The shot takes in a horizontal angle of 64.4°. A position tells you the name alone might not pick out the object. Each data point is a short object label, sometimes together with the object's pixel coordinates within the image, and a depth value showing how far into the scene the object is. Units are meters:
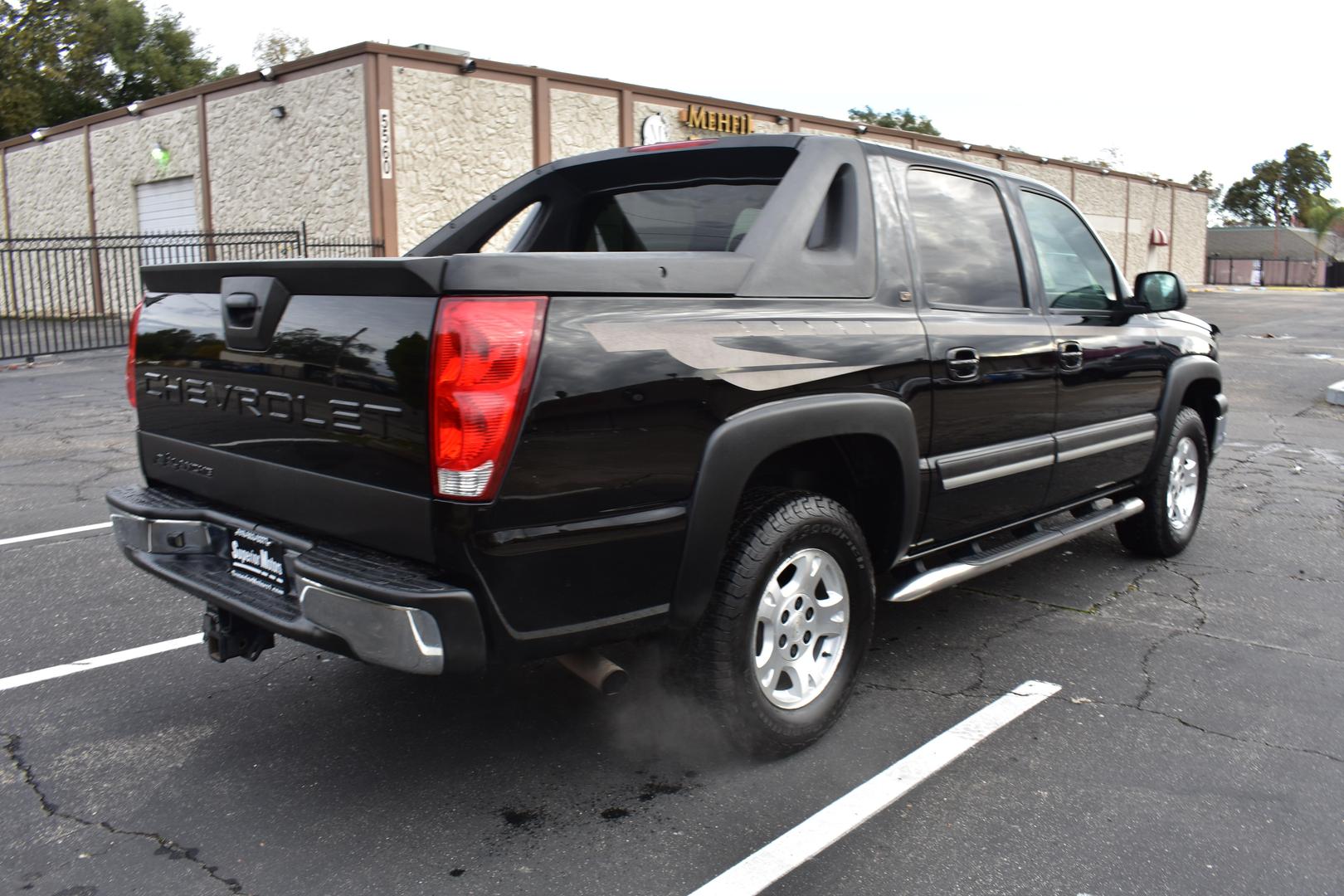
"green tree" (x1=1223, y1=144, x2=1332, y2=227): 97.12
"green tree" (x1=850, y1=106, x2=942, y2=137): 63.50
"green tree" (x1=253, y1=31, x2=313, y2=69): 60.19
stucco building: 17.58
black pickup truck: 2.58
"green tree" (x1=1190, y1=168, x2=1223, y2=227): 105.62
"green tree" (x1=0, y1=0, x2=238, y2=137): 37.91
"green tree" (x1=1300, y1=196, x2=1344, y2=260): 64.19
